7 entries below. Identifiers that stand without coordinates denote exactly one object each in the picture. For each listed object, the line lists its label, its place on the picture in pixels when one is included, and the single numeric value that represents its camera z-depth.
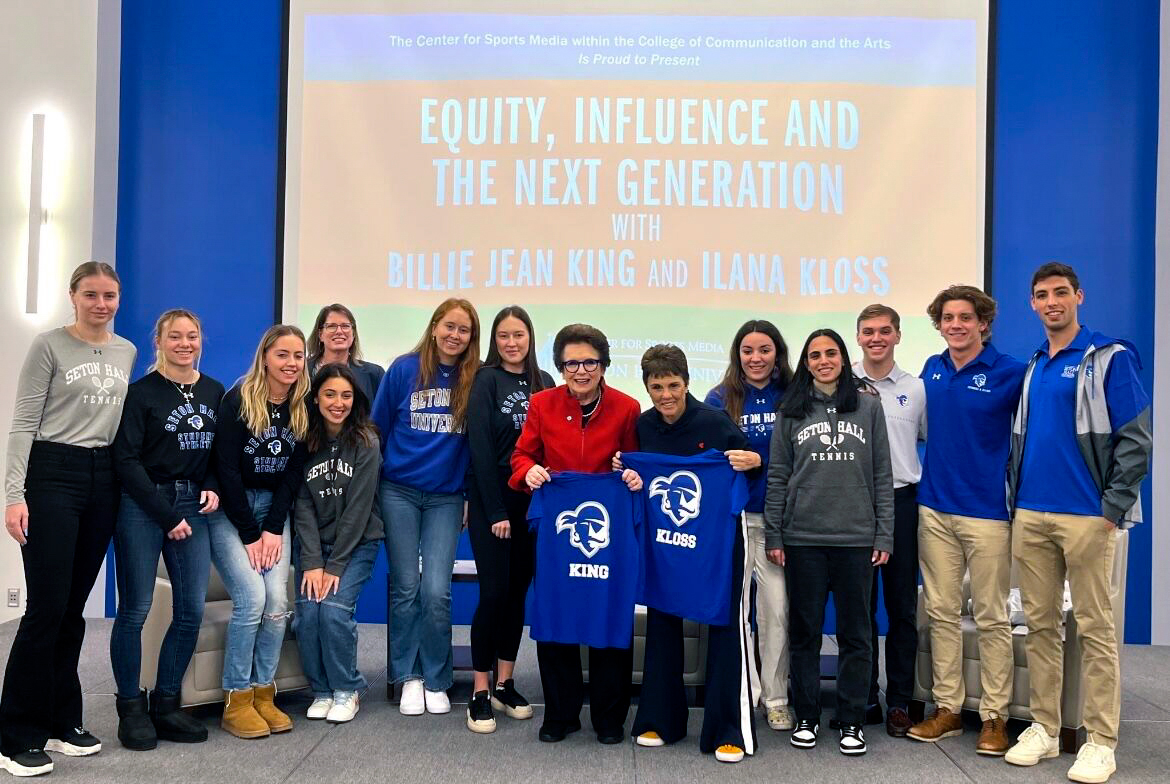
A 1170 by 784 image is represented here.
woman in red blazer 3.29
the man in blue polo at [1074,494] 3.03
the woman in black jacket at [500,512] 3.45
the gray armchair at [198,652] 3.44
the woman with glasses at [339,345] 4.27
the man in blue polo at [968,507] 3.29
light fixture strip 5.09
